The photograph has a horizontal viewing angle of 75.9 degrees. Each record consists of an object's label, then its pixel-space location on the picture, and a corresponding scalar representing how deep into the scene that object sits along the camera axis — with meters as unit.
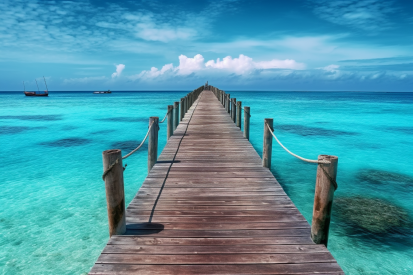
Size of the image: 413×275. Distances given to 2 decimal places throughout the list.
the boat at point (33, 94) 96.19
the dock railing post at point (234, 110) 13.04
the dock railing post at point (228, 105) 17.09
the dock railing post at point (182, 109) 13.80
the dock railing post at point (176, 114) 11.12
